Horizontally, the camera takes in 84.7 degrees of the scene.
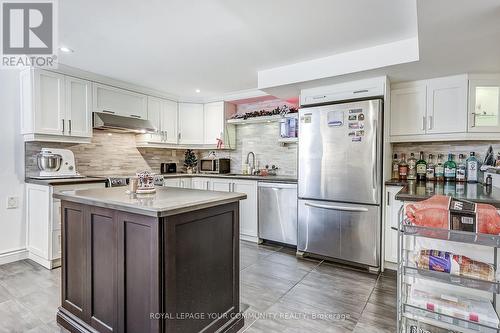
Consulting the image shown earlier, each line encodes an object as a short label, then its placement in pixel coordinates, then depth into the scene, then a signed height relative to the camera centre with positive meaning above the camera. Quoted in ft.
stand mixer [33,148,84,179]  10.11 -0.11
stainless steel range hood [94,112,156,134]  11.46 +1.64
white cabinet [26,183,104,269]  9.52 -2.29
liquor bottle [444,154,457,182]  9.90 -0.26
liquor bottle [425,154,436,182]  10.22 -0.38
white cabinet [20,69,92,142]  9.91 +2.04
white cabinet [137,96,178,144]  13.99 +2.14
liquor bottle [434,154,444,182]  10.17 -0.27
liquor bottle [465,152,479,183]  9.55 -0.24
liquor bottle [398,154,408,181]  10.53 -0.32
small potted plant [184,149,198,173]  16.62 +0.07
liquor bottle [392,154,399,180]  10.71 -0.29
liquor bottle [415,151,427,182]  10.32 -0.24
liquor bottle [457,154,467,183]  9.69 -0.32
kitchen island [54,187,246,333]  4.62 -1.93
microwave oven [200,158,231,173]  15.23 -0.21
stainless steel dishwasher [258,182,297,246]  11.47 -2.18
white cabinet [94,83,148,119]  11.84 +2.73
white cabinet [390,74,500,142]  9.11 +1.88
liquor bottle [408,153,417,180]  10.56 -0.21
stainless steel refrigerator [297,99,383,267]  9.27 -0.67
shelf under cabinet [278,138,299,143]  12.51 +1.01
